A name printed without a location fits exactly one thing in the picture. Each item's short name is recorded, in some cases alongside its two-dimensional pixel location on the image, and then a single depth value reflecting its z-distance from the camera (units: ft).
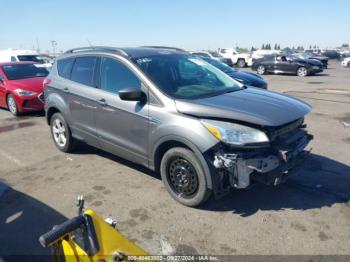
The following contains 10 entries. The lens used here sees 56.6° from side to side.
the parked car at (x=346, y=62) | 105.19
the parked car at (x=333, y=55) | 155.02
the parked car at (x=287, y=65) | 71.77
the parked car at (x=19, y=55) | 66.44
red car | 30.40
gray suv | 11.53
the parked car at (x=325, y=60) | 94.89
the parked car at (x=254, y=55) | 100.26
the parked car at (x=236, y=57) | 104.66
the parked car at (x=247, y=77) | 33.60
